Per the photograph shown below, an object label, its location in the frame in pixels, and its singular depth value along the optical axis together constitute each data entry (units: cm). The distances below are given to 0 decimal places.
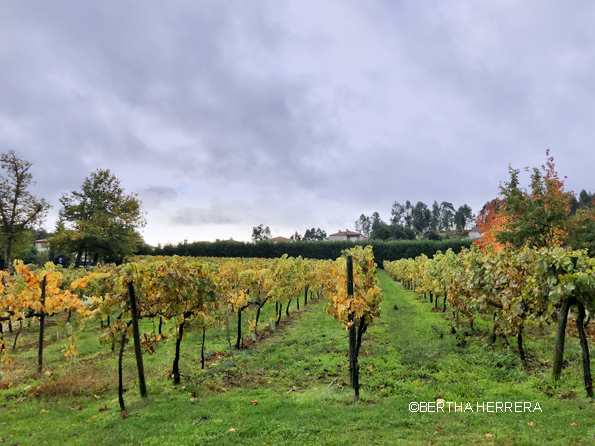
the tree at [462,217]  10439
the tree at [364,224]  12731
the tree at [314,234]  11226
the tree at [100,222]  3791
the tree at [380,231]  7037
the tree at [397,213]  11090
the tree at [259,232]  9218
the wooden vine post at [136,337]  580
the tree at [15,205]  2880
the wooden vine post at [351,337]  590
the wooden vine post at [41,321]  757
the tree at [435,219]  10256
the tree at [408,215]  10472
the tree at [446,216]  11188
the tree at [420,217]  9994
